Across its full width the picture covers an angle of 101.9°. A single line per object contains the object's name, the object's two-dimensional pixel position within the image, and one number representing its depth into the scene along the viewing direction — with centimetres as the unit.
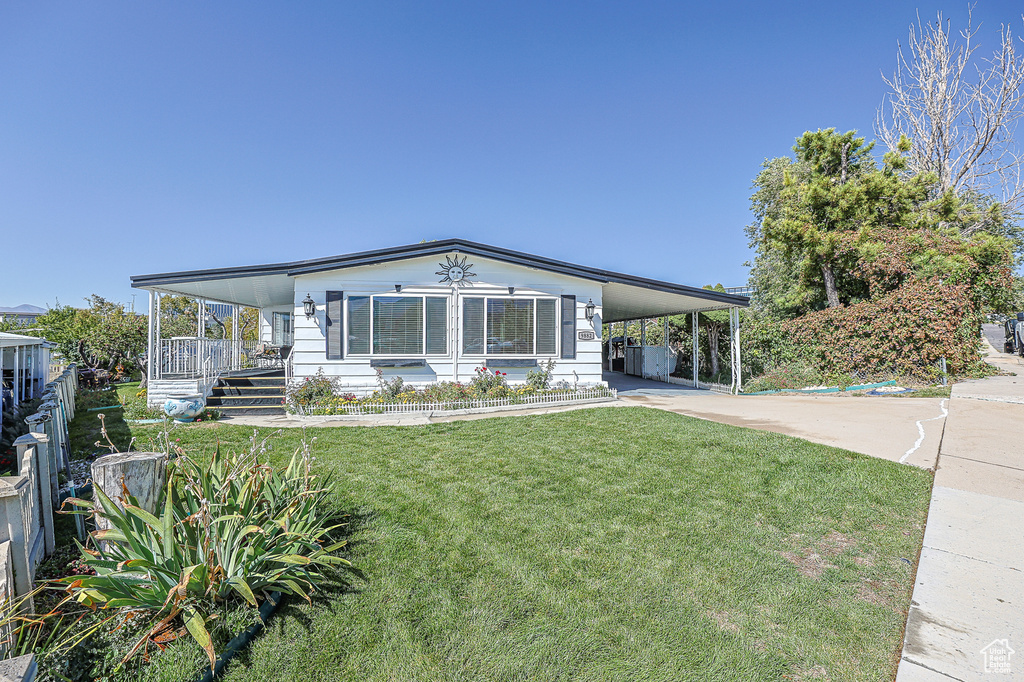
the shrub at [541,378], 974
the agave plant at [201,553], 199
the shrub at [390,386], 916
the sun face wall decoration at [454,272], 970
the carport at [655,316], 1084
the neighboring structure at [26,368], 517
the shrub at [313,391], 838
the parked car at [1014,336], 1756
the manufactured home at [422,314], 905
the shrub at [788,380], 1135
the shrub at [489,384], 916
